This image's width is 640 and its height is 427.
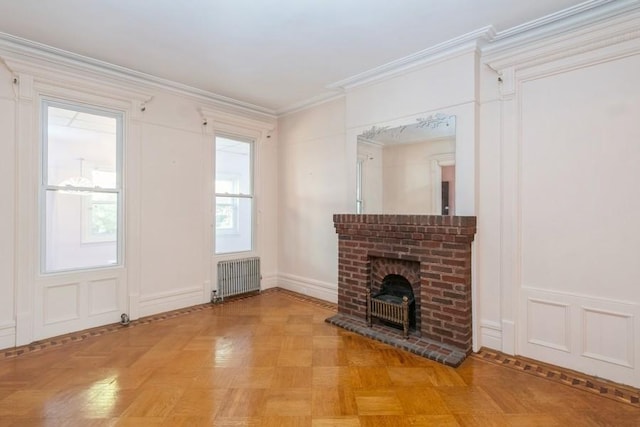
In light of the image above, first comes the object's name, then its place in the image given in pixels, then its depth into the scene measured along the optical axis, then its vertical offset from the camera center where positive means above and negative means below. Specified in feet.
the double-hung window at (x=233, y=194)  15.23 +1.02
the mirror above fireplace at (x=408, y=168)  10.27 +1.65
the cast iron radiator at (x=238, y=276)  14.83 -2.93
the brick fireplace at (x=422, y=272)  9.49 -1.90
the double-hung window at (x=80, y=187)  10.73 +1.00
